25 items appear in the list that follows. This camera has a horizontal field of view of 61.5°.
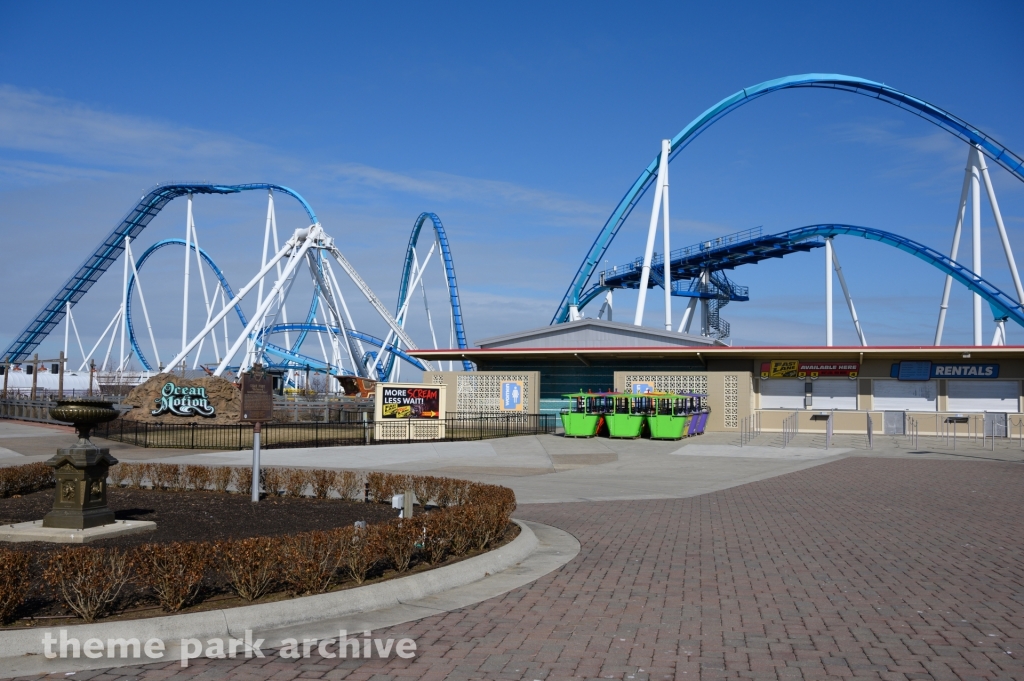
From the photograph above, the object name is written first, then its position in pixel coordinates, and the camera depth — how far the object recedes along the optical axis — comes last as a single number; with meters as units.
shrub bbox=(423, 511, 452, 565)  8.95
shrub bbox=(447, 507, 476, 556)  9.31
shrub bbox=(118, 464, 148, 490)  15.80
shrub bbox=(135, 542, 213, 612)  6.80
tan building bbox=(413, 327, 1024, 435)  33.66
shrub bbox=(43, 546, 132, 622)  6.52
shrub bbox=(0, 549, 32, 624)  6.27
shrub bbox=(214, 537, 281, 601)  7.23
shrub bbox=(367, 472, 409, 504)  13.35
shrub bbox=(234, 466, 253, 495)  14.75
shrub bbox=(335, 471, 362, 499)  14.11
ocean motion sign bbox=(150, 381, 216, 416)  36.53
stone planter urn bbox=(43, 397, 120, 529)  10.33
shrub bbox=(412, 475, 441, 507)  13.26
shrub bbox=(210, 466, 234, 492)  15.08
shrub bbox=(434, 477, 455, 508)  12.97
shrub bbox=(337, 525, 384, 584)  8.00
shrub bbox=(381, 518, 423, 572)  8.37
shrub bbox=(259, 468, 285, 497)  14.65
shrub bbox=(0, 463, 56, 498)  14.39
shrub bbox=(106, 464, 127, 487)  15.94
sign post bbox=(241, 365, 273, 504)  14.42
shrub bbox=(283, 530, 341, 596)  7.49
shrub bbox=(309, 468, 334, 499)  14.21
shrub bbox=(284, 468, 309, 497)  14.40
